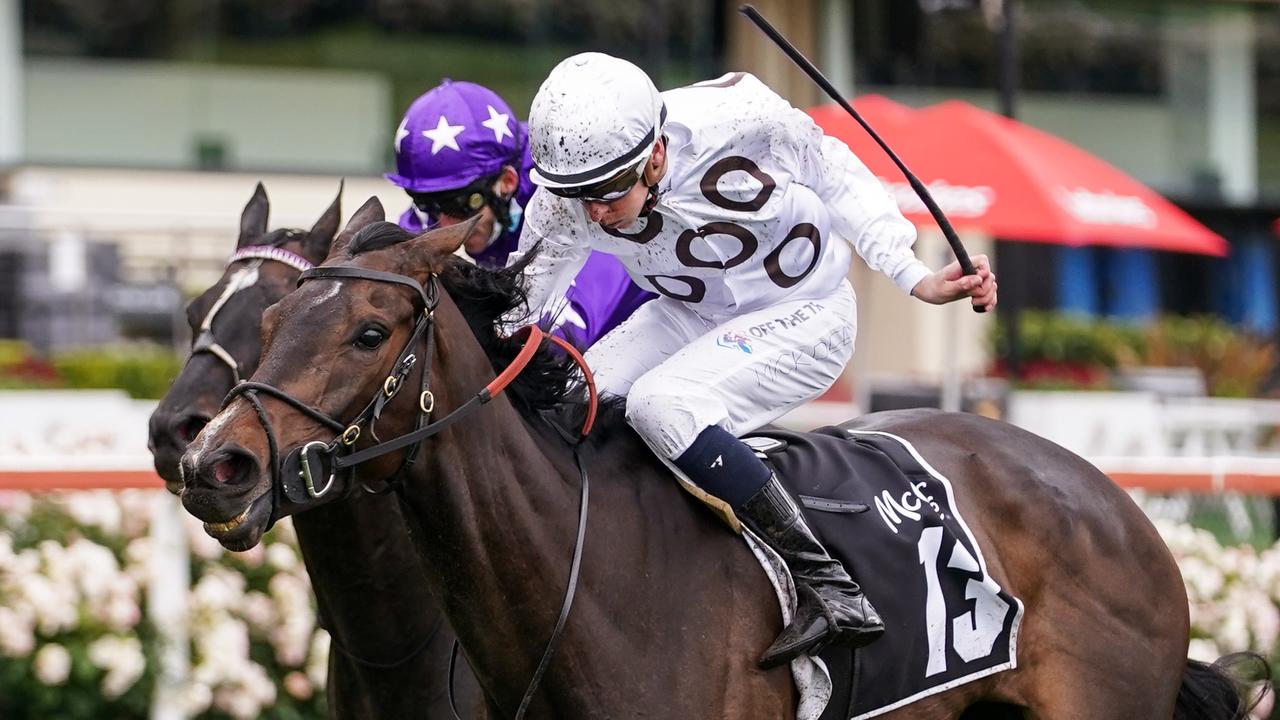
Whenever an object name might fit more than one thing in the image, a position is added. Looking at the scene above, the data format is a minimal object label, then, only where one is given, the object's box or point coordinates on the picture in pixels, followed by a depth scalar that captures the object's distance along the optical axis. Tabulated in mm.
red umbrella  18719
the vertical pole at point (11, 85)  33500
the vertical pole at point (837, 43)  39344
